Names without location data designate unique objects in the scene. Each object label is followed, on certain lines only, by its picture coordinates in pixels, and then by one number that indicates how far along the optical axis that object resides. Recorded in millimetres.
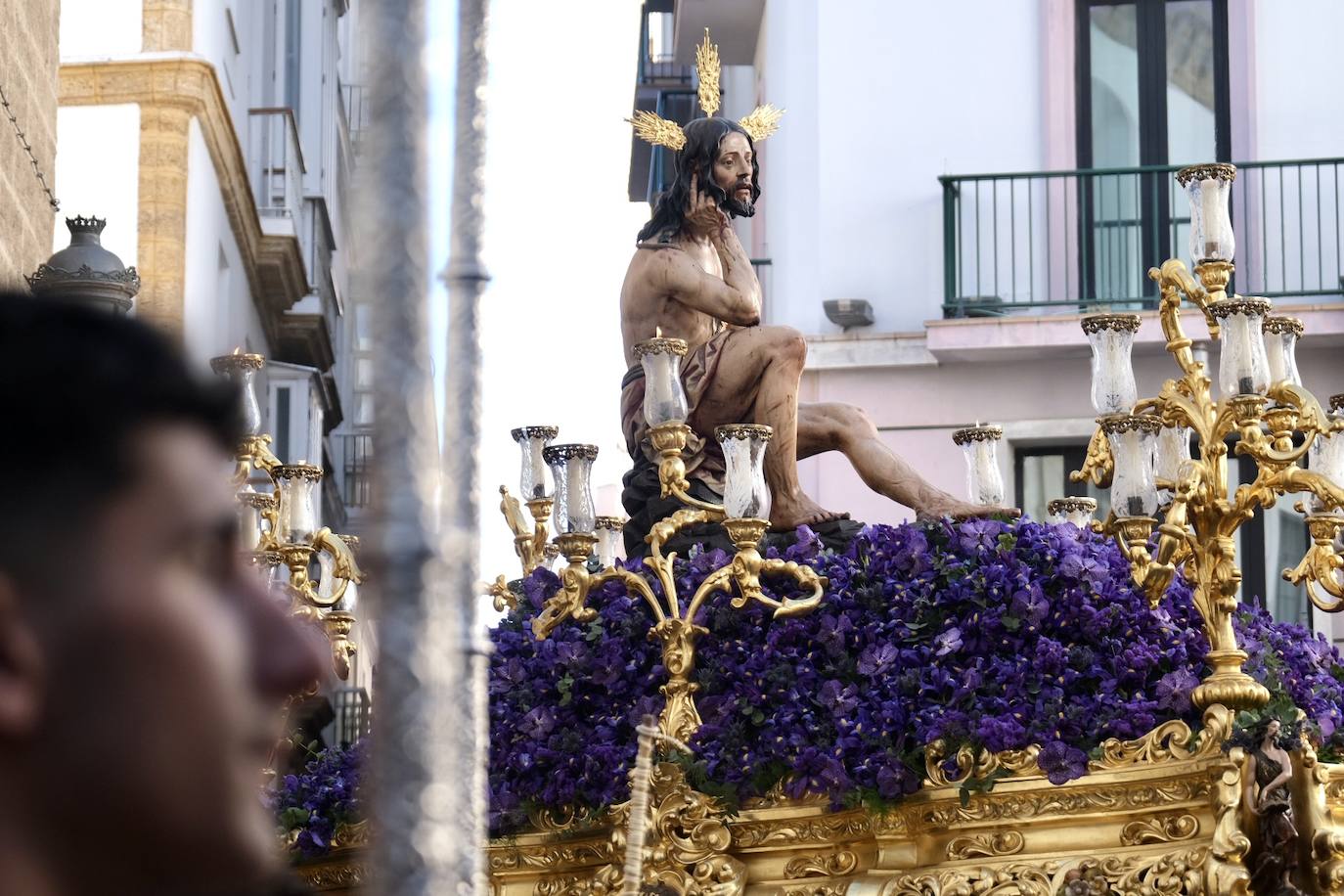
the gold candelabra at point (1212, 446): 15414
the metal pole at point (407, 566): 3281
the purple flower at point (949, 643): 15320
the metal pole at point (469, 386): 3516
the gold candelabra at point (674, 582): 15297
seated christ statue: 18531
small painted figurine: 14453
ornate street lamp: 19922
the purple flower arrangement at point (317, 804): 16484
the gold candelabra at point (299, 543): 17750
